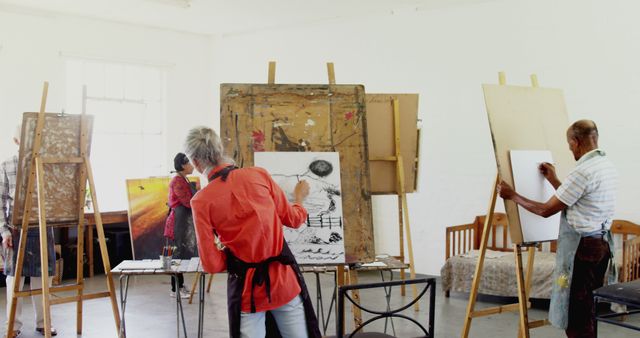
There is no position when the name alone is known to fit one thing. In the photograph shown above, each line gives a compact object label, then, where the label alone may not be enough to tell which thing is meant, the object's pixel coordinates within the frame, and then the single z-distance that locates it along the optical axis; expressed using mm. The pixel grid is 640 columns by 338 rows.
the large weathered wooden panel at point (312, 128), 3400
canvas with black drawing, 3266
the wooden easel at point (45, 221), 3955
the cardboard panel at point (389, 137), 4844
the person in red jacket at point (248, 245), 2521
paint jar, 4090
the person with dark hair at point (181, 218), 5590
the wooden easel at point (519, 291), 3559
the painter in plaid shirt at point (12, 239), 4371
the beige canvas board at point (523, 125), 3660
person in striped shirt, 3314
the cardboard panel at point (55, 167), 4055
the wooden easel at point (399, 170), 4754
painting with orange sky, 6766
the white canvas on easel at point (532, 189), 3664
